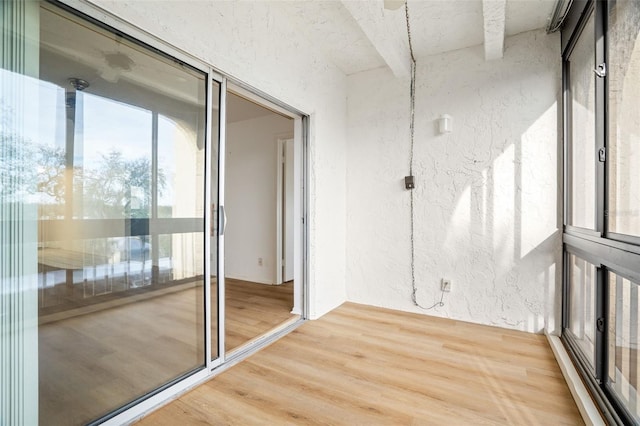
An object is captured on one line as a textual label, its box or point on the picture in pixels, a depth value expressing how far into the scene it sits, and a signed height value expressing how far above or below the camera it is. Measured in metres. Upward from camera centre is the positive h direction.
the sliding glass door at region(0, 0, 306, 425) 1.15 -0.03
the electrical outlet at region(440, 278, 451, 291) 2.99 -0.71
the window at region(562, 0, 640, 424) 1.40 +0.06
